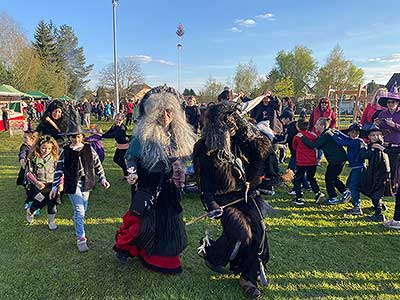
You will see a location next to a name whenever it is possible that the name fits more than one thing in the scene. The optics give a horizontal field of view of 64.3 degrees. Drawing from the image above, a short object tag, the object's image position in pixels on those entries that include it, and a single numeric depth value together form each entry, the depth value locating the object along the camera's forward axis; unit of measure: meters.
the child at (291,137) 6.85
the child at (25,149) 5.38
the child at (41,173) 4.76
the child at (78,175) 3.89
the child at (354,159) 5.46
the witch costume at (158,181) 3.35
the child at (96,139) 6.62
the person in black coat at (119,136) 6.88
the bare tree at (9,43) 36.31
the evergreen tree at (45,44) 53.86
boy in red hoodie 5.93
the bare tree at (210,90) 48.12
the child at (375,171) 5.07
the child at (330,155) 5.72
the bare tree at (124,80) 44.87
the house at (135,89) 47.19
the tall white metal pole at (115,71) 21.99
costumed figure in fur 2.96
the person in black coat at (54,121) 5.17
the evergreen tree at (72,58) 60.28
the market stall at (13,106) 15.18
